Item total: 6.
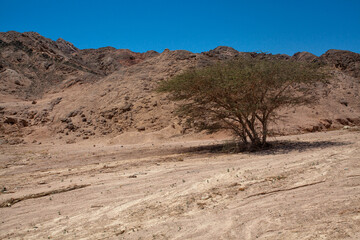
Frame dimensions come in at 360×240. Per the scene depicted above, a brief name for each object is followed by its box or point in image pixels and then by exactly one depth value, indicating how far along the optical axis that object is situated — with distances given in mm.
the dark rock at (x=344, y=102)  25484
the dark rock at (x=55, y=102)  27072
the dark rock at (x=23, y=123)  23806
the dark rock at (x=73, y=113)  24406
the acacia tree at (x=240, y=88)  12109
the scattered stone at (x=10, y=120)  23719
